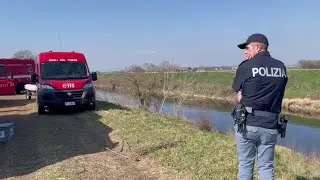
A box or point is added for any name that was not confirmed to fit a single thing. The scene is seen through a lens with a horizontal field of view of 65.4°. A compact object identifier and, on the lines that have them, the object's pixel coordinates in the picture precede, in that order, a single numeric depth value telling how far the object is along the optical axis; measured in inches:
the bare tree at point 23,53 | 1617.1
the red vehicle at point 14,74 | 589.3
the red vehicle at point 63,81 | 358.0
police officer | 112.8
